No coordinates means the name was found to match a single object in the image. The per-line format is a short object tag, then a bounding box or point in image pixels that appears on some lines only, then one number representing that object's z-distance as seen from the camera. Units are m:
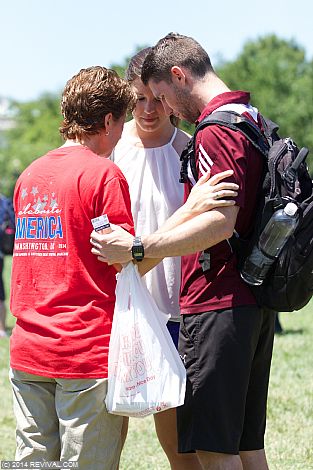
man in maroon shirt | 3.28
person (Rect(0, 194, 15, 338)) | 11.33
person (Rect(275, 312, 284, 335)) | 10.89
